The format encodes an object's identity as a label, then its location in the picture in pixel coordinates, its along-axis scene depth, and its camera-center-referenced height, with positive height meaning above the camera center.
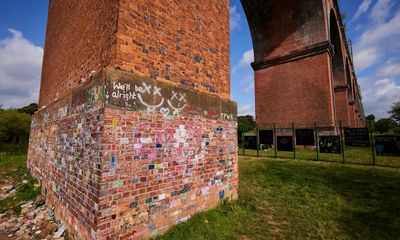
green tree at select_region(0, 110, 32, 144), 23.91 +1.32
